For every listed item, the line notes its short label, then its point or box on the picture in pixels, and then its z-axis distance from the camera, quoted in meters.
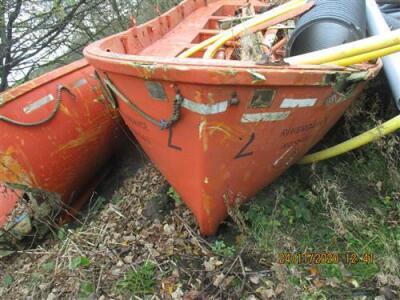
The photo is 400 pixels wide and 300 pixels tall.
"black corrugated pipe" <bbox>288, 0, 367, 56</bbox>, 3.27
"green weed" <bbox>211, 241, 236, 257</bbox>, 2.94
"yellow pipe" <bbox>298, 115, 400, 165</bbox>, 3.14
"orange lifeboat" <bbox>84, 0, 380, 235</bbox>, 2.33
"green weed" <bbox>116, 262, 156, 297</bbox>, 2.86
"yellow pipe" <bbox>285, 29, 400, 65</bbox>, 2.60
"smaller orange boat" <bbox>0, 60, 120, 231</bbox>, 3.69
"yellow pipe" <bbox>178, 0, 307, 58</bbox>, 3.52
